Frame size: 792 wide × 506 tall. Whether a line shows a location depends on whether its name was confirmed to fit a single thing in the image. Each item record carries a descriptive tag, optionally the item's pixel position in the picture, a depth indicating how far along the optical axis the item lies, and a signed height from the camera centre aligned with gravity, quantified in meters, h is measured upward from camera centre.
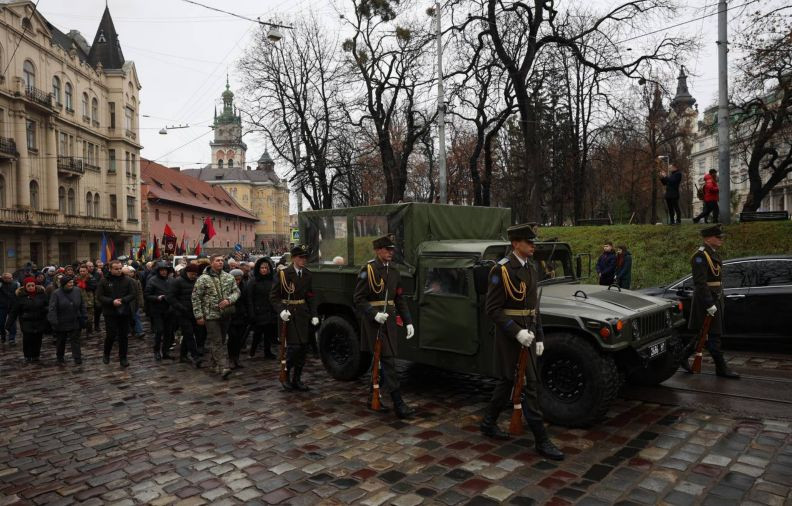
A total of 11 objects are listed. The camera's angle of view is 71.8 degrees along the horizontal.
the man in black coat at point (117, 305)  10.31 -1.10
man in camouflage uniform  9.16 -1.00
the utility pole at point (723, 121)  13.91 +3.03
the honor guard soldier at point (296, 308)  7.90 -0.93
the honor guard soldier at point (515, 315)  5.34 -0.75
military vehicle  5.90 -0.82
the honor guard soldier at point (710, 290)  7.71 -0.75
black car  8.95 -1.00
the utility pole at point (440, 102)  18.97 +4.85
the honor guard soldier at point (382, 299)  6.73 -0.71
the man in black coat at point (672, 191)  15.78 +1.38
